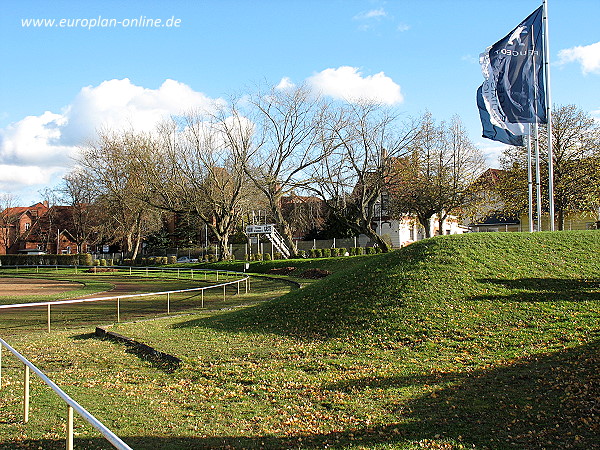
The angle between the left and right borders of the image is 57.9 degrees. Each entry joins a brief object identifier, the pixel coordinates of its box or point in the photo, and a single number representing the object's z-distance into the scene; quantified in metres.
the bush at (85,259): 60.66
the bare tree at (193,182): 47.66
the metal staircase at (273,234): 45.25
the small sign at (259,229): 45.12
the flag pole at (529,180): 22.38
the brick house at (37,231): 89.19
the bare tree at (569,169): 35.09
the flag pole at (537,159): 22.25
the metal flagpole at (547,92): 21.83
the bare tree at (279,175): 42.66
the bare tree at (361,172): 40.38
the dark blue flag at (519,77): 22.23
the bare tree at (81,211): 76.81
